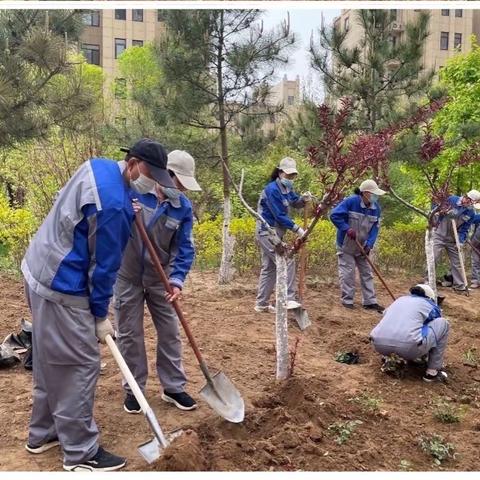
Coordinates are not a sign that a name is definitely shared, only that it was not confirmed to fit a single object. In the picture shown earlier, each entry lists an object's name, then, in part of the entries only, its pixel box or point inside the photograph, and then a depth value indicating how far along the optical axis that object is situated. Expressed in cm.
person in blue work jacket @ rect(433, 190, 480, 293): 946
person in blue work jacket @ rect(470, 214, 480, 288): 1013
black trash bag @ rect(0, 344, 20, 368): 453
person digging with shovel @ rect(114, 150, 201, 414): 369
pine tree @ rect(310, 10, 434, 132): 969
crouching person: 461
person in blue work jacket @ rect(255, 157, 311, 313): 655
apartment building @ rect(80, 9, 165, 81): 3350
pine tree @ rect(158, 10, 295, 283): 837
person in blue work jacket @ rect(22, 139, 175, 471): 290
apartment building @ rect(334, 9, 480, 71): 3192
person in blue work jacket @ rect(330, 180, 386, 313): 729
